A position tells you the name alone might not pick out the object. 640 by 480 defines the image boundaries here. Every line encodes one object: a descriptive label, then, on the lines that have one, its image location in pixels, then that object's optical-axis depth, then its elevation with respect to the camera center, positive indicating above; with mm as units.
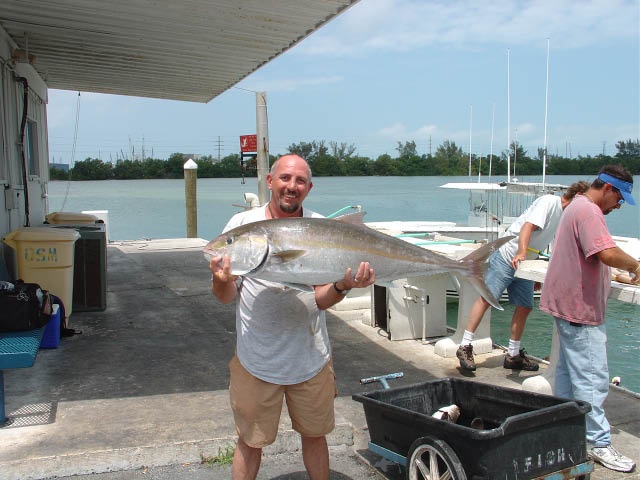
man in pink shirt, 3838 -728
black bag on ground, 4520 -988
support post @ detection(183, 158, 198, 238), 17953 -567
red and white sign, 14289 +825
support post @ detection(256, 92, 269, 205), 12812 +780
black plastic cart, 3092 -1414
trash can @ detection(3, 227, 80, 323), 6176 -806
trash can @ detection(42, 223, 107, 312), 7355 -1139
